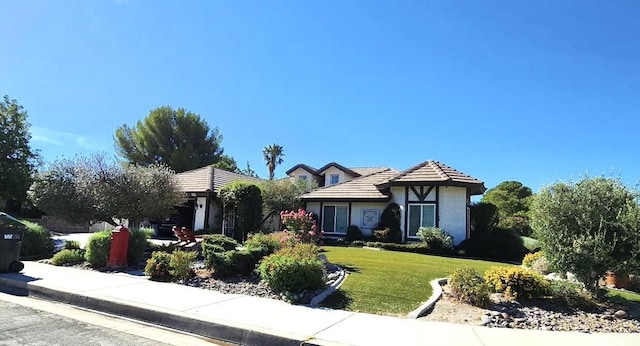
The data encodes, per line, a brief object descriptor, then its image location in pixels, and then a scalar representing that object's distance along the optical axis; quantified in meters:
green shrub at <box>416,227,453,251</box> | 21.81
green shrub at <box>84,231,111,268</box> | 12.14
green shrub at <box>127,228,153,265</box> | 12.60
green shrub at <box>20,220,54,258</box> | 14.07
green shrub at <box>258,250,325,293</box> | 8.49
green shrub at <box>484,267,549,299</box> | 8.67
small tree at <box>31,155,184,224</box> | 16.12
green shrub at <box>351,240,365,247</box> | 23.83
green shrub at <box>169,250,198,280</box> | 10.27
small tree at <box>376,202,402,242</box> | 24.20
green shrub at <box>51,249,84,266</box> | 12.48
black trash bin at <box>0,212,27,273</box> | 10.51
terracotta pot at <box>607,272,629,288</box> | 11.87
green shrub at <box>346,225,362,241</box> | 25.56
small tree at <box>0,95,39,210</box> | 28.61
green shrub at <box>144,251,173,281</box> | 10.40
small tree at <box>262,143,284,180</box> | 57.72
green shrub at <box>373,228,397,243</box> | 24.06
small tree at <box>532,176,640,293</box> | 8.77
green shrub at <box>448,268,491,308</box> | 8.13
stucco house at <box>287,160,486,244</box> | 23.33
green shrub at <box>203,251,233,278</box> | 10.16
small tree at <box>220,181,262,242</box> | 18.17
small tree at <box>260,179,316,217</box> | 27.80
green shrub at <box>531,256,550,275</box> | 13.30
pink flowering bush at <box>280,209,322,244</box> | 14.48
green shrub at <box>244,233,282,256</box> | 11.69
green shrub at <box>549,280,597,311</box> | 8.46
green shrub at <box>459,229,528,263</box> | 21.86
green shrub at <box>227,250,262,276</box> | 10.26
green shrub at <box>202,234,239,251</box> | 11.76
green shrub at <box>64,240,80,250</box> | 14.28
